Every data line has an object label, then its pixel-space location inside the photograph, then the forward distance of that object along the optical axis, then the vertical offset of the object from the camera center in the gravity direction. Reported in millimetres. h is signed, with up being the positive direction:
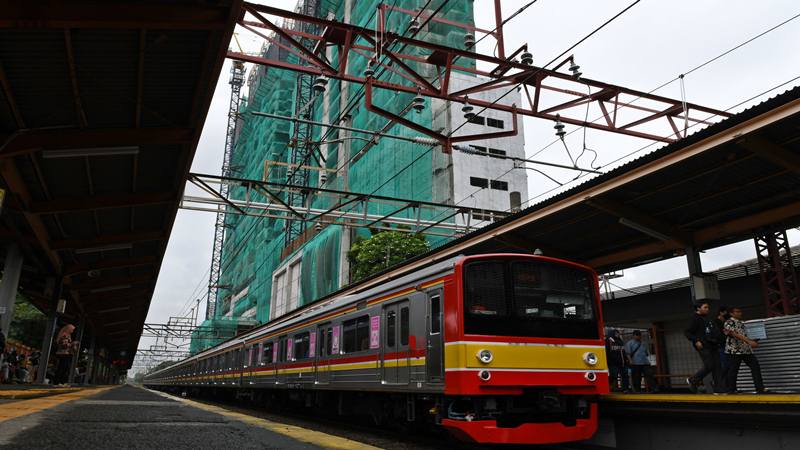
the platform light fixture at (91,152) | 10219 +4101
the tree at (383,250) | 31844 +7357
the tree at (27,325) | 39094 +4170
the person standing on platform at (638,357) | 12242 +597
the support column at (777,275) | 11898 +2277
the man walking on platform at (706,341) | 8375 +633
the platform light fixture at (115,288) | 23125 +3914
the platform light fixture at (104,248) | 16672 +3925
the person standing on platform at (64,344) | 16359 +1234
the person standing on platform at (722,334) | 8250 +718
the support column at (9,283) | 14422 +2618
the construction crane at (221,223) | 94125 +26837
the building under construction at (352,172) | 40125 +15902
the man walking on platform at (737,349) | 7715 +481
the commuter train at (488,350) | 6969 +477
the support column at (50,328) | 18636 +1926
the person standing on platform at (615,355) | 12625 +670
